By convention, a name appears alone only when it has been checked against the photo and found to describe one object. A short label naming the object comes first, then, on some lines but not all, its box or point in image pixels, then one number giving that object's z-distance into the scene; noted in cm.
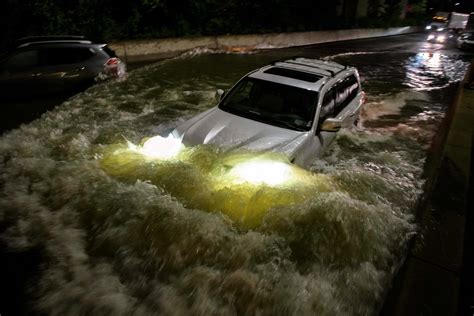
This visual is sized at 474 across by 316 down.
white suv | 511
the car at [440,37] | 2794
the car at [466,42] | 2173
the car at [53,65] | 811
